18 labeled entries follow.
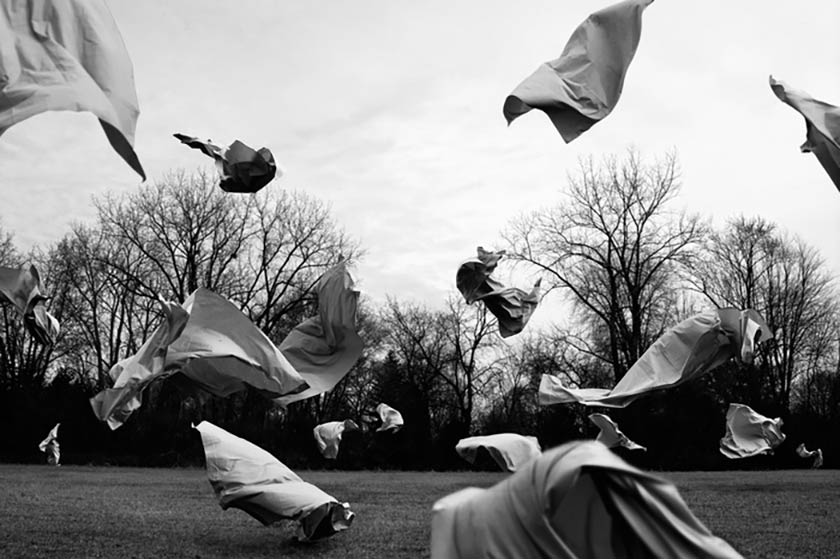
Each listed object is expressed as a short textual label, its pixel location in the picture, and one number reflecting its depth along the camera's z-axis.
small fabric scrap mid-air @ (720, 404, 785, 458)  16.37
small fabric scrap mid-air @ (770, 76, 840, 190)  5.98
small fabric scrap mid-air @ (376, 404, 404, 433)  21.98
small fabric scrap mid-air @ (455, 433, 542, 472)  7.99
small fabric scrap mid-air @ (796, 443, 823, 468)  27.36
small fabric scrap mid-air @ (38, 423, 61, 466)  28.03
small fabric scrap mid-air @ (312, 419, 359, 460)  19.06
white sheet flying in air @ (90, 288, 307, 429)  7.44
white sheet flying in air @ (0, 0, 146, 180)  4.70
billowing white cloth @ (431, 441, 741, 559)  2.10
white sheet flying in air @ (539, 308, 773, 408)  8.72
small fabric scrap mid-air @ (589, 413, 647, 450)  12.55
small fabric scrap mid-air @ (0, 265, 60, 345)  8.97
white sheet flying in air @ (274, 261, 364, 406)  8.84
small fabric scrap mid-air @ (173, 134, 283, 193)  7.71
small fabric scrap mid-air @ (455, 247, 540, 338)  9.95
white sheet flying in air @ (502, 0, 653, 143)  6.37
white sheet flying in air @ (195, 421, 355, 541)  7.89
